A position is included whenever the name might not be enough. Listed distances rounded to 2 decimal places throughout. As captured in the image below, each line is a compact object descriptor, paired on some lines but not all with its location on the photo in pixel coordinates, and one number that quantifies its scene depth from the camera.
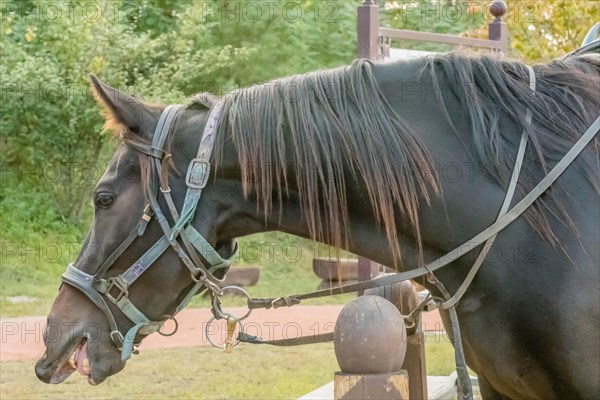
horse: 5.00
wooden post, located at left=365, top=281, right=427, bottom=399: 6.68
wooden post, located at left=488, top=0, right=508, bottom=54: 14.80
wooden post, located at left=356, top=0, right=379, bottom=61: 11.96
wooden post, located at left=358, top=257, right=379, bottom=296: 12.03
